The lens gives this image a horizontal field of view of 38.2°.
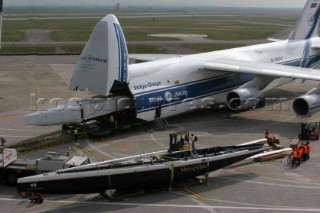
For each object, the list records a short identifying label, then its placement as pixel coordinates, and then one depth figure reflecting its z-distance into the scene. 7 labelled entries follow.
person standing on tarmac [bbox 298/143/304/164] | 25.28
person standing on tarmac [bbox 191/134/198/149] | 25.62
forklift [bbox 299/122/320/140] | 30.47
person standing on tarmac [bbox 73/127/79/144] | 29.57
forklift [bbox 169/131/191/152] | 25.28
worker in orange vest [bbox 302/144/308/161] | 25.95
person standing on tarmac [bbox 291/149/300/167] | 25.07
